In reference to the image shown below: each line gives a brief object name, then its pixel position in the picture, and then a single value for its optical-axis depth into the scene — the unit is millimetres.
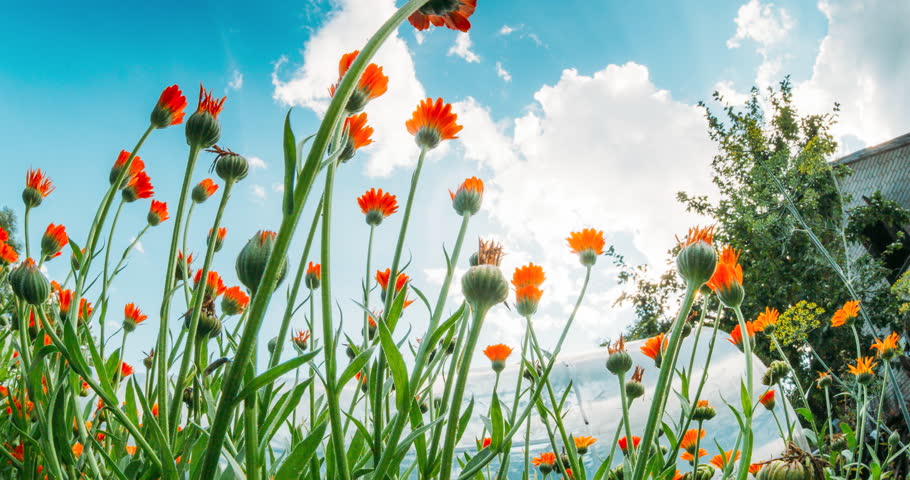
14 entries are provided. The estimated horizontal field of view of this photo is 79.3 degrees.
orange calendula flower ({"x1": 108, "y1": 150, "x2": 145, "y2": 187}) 1119
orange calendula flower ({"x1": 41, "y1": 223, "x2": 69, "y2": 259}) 1295
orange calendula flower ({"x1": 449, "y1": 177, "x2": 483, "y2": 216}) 991
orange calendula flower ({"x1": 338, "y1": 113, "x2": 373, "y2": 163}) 849
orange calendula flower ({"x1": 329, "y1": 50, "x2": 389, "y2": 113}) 730
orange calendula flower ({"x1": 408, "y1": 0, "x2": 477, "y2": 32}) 593
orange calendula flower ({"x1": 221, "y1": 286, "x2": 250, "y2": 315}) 1109
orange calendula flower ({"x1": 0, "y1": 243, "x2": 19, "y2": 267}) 1393
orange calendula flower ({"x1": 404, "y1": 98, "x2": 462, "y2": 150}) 991
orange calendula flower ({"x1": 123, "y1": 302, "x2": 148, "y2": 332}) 1368
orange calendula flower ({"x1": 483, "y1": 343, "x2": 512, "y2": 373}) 1460
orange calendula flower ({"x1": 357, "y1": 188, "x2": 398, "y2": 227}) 1214
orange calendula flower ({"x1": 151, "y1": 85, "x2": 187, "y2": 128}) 972
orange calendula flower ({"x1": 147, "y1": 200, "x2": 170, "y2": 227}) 1395
